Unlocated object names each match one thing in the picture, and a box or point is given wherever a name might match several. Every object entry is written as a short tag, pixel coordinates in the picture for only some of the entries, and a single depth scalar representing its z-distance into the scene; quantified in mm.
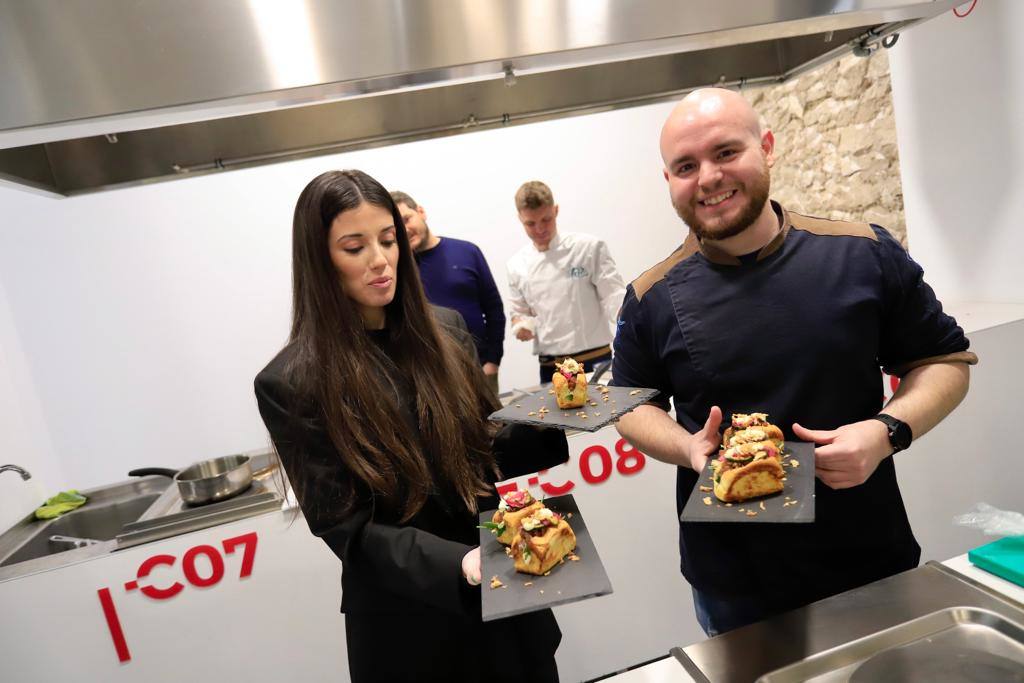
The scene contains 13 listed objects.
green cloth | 2693
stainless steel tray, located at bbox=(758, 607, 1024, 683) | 975
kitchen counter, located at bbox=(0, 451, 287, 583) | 2266
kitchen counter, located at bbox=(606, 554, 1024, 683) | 1061
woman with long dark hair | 1284
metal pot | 2434
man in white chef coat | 3918
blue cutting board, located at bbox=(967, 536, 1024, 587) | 1171
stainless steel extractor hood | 1644
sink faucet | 2410
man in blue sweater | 3541
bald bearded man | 1389
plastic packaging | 1303
